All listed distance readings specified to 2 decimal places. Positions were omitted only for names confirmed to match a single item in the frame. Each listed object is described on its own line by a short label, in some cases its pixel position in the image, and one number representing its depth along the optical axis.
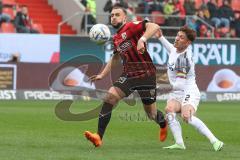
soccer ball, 13.50
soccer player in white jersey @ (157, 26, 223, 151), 12.75
